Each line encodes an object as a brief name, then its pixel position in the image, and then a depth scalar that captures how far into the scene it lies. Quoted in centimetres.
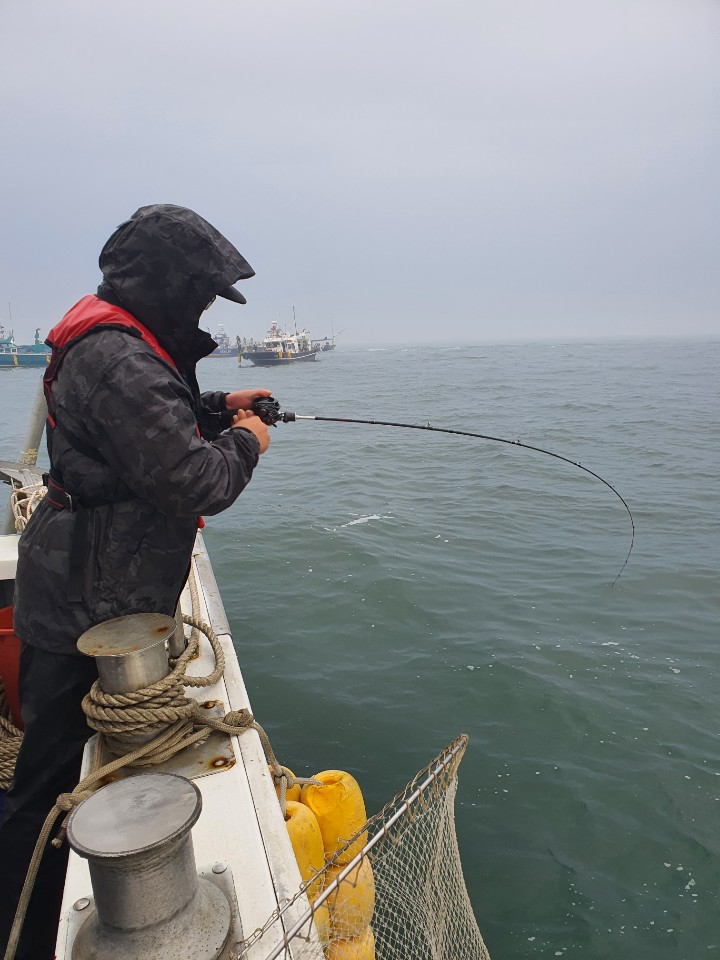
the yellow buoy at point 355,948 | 204
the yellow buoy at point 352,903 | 200
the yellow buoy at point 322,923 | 178
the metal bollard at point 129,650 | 193
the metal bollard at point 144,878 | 137
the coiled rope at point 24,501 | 382
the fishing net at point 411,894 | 203
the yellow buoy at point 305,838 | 232
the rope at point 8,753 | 274
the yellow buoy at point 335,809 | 256
